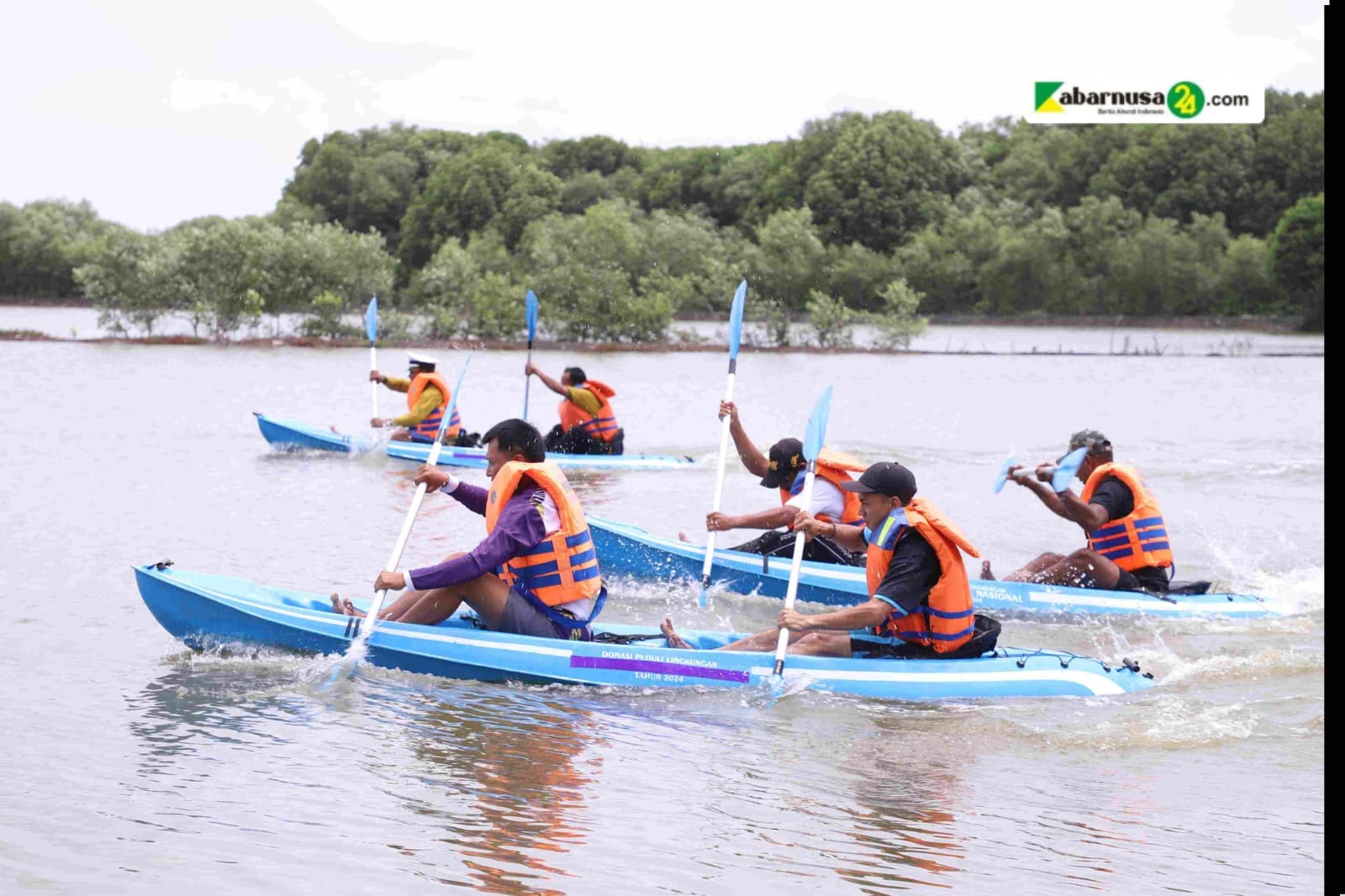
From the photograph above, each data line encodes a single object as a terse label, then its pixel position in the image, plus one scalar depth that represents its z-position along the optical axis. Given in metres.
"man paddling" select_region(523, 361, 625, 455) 18.16
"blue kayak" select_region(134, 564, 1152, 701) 8.07
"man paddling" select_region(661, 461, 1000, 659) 7.54
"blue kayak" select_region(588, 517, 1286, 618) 11.12
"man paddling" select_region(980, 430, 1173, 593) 10.91
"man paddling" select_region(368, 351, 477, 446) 17.81
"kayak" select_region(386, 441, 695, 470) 17.98
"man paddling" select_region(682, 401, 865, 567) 10.38
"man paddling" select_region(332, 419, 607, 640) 7.64
